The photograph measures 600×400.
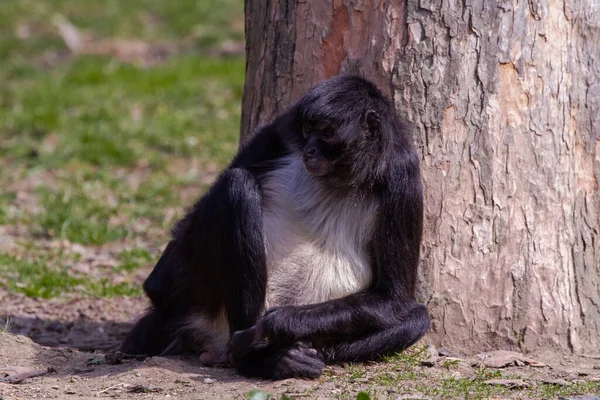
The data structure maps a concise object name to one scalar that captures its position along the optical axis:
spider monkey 10.27
